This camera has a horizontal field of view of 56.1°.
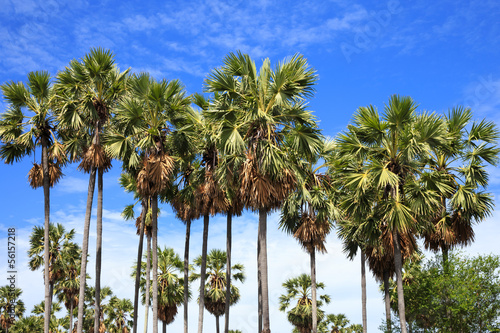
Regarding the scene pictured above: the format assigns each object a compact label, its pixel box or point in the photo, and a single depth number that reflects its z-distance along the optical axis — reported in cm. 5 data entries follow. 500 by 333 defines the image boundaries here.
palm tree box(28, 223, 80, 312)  4150
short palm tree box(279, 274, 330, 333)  4428
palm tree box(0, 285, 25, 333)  5412
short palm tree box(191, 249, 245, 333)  3812
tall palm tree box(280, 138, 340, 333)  2639
